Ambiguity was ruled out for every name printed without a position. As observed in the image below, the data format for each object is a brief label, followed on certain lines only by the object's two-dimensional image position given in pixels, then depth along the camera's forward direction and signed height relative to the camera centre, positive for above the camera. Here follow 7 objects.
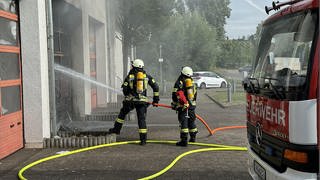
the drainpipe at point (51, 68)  8.03 +0.26
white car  30.30 -0.05
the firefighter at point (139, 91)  7.95 -0.21
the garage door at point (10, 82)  6.93 +0.00
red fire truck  3.18 -0.14
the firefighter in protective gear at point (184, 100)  7.76 -0.37
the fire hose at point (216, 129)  9.28 -1.15
